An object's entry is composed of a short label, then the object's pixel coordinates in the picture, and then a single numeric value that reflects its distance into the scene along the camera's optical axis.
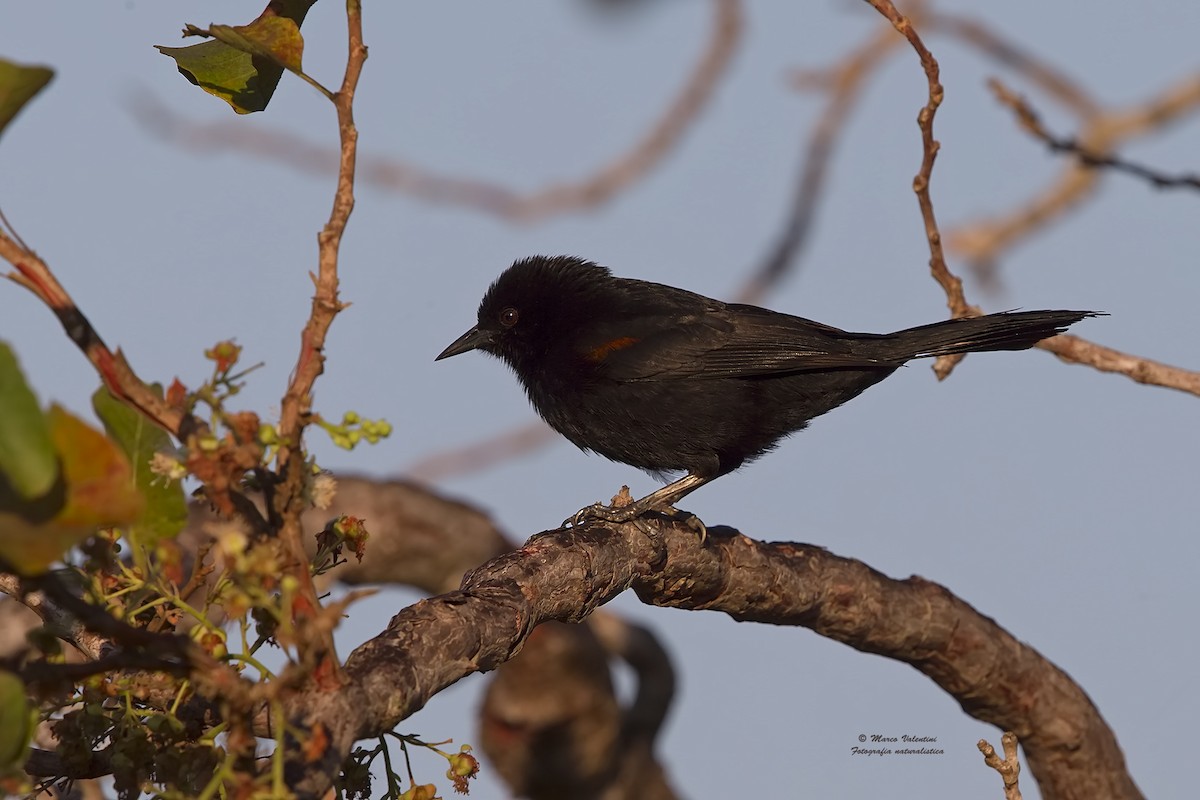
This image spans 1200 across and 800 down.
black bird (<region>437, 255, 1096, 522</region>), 11.18
